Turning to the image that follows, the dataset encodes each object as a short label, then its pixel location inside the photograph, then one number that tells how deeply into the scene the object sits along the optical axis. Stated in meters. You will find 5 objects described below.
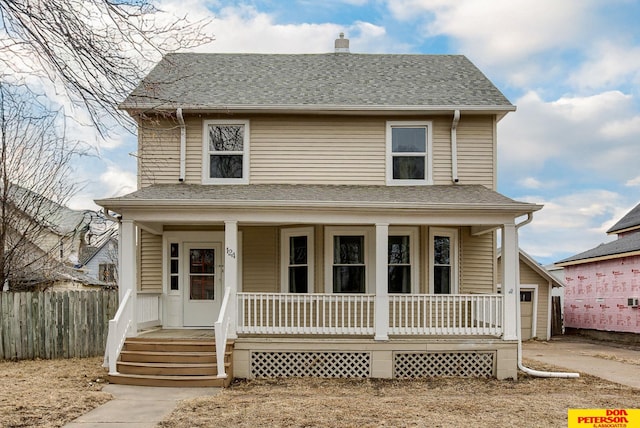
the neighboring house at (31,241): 15.45
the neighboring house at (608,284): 19.45
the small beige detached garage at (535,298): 20.95
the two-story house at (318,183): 12.26
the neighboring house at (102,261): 27.53
